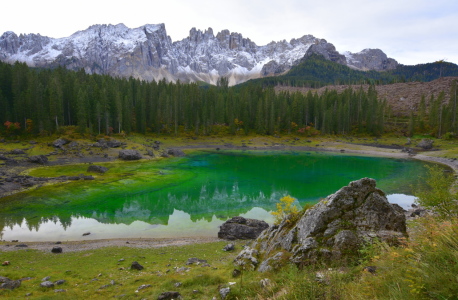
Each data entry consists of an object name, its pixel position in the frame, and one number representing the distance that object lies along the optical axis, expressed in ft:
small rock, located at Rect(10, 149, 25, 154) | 184.77
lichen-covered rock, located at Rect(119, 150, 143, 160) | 220.02
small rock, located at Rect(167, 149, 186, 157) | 257.96
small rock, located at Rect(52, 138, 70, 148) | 211.43
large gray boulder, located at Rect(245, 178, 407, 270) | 32.40
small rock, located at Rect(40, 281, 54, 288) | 39.68
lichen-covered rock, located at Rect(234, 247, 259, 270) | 38.78
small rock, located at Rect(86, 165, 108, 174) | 165.90
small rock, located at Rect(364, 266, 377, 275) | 23.35
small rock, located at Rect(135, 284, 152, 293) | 37.63
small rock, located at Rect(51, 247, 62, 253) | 63.46
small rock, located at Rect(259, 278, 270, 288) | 24.96
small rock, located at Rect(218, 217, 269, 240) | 74.28
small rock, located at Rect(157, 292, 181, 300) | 32.39
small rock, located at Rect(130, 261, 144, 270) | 49.67
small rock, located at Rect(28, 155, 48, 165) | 176.04
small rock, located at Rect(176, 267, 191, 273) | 46.60
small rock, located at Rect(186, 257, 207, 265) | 51.72
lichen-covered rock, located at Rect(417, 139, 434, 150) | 281.13
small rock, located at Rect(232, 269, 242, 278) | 36.58
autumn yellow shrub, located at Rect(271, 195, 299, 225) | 47.07
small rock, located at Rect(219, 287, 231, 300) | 28.32
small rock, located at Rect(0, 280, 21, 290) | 37.91
